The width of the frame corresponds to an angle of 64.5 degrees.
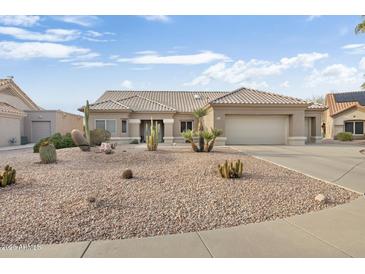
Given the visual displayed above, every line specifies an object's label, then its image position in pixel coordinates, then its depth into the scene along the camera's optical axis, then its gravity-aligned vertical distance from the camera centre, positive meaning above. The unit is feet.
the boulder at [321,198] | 21.97 -5.29
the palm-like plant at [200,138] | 56.45 -1.66
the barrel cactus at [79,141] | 48.46 -1.73
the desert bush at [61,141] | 60.85 -2.16
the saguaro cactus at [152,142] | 53.03 -2.14
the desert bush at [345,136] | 104.11 -2.45
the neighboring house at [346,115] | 113.19 +5.76
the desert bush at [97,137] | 65.82 -1.45
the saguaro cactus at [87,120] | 51.37 +1.92
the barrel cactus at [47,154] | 38.22 -3.05
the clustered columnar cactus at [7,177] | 25.53 -4.13
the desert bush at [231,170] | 29.14 -4.08
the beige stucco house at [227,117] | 79.36 +3.91
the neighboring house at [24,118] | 85.66 +4.29
